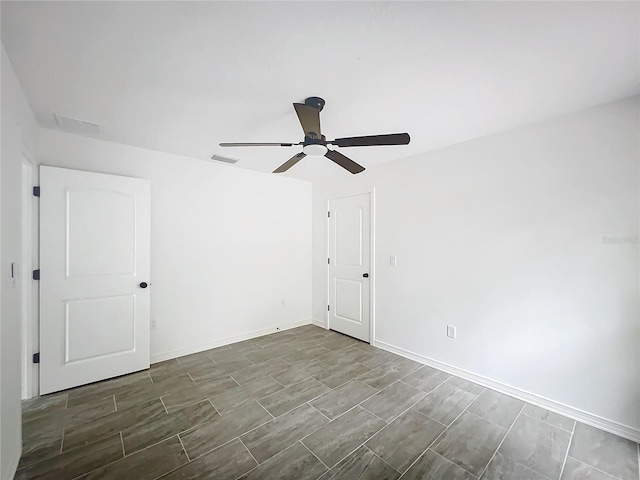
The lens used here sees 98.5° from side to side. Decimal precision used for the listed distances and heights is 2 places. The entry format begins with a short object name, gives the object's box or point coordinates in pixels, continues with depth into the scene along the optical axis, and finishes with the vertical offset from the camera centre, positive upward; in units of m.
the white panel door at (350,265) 3.88 -0.37
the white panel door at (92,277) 2.53 -0.37
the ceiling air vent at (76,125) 2.37 +1.03
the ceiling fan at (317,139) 1.79 +0.71
